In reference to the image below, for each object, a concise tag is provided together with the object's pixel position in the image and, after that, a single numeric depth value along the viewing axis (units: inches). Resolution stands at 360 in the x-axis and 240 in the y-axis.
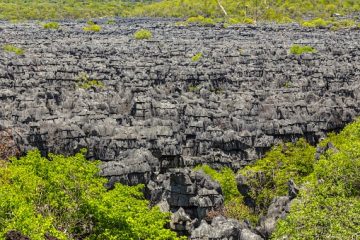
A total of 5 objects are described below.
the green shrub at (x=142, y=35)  5289.9
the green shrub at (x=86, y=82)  3472.0
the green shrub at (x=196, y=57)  4127.2
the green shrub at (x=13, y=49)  4292.3
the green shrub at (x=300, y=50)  4377.5
